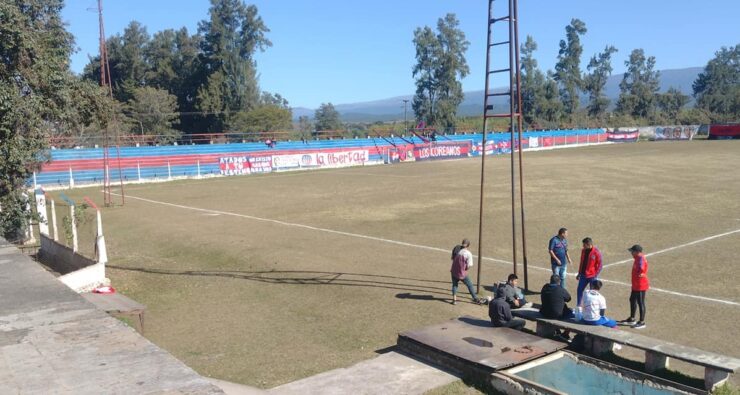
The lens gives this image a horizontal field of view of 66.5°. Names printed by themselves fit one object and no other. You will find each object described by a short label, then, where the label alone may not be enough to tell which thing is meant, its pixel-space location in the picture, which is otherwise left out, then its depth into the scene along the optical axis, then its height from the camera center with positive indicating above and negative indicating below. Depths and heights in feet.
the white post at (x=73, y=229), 52.85 -8.09
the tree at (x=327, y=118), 305.94 +10.52
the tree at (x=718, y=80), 418.72 +36.23
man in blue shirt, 42.83 -9.39
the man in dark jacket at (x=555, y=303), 33.53 -10.32
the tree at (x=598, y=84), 389.60 +30.39
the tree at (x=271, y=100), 309.14 +21.21
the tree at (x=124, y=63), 253.65 +36.05
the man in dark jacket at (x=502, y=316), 33.30 -10.88
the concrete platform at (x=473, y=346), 27.84 -11.35
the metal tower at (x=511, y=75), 41.09 +4.04
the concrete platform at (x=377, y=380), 26.81 -12.05
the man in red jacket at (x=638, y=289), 35.40 -10.16
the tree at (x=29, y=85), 47.16 +5.38
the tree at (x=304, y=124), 279.57 +6.43
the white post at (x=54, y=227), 59.75 -9.05
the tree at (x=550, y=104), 346.74 +15.28
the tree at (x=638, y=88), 398.42 +29.13
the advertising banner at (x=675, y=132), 308.40 -3.97
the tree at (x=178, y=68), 263.29 +34.62
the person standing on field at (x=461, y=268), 40.57 -9.71
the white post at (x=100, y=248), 47.16 -8.78
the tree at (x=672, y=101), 401.49 +17.74
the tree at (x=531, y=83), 348.79 +28.83
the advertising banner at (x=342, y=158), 193.88 -7.95
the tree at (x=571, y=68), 367.86 +39.77
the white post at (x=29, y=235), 71.06 -11.48
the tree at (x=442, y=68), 317.83 +36.35
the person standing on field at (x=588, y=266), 38.91 -9.53
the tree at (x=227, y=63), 252.83 +35.12
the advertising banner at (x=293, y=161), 181.88 -7.88
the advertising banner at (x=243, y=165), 170.40 -8.04
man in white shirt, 32.63 -10.52
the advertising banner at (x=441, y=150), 221.25 -7.26
